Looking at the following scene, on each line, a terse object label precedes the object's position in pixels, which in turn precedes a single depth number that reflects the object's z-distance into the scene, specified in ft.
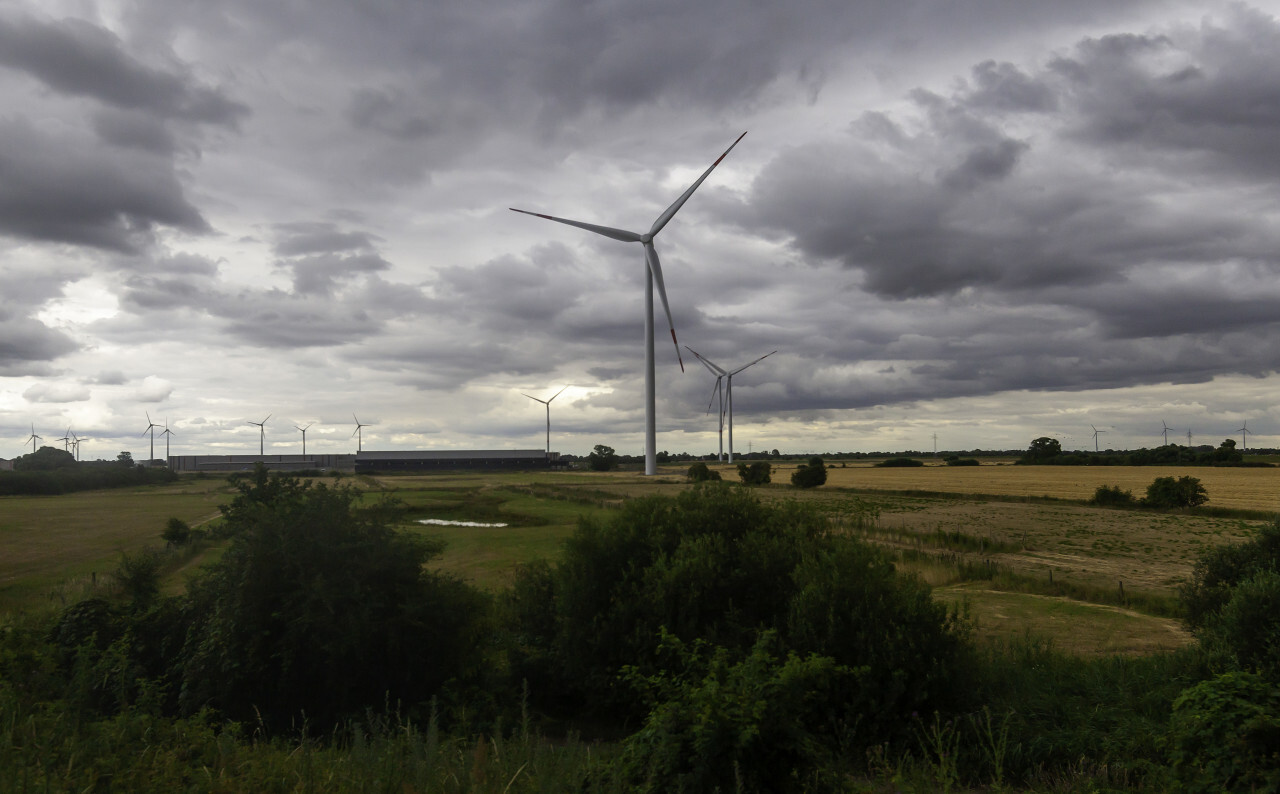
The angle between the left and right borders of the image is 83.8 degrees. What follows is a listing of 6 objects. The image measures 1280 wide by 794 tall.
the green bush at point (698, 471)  321.19
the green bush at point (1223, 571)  55.67
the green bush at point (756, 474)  343.46
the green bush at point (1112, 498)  243.81
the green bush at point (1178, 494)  222.07
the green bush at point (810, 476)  351.67
